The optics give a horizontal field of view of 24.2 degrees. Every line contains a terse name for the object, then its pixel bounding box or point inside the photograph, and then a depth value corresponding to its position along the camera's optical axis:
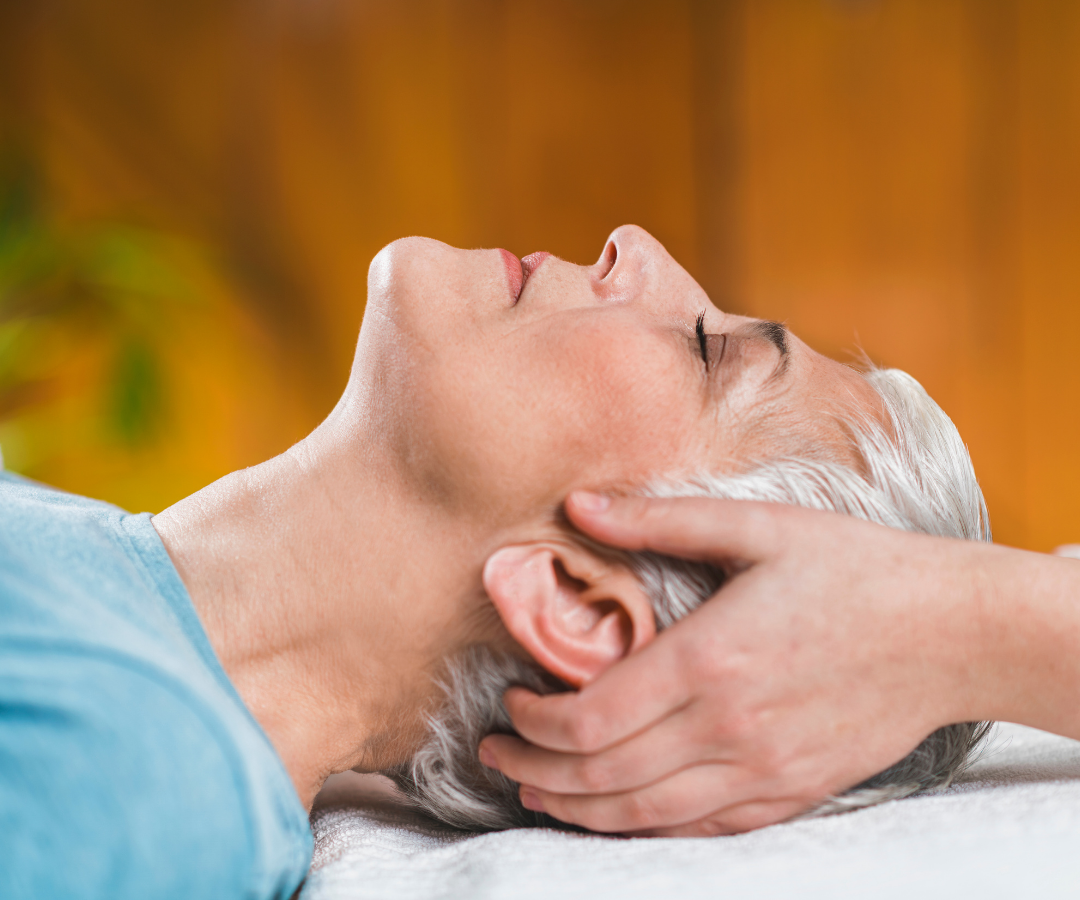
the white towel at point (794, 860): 0.64
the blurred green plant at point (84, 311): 1.38
